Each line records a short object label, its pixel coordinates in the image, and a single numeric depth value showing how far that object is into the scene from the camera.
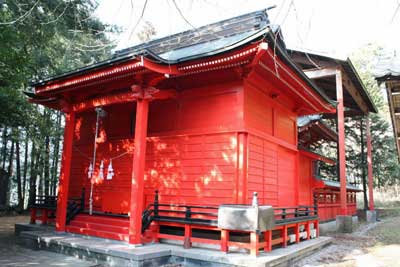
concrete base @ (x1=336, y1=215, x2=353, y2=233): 12.58
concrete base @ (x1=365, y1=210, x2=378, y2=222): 17.92
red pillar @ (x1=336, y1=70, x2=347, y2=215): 12.84
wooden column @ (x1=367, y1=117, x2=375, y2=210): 17.78
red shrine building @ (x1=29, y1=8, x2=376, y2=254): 6.62
